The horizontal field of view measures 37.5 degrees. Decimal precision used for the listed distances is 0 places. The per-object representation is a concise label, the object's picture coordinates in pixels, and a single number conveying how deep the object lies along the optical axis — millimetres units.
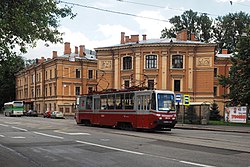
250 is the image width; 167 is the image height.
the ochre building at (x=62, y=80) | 74188
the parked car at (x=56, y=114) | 61862
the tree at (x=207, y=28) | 87550
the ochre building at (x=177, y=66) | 59469
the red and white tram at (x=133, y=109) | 24109
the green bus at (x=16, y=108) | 68750
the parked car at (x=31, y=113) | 73438
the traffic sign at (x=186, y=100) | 34719
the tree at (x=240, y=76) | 37750
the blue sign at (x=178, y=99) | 32625
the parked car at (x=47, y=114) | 64938
